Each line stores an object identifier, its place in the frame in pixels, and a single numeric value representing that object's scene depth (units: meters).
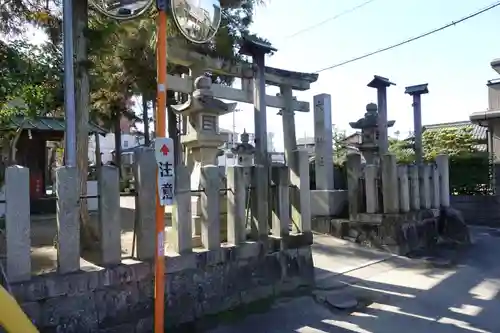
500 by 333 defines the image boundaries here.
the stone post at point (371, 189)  11.42
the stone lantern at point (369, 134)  13.98
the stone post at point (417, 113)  14.59
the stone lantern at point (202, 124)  8.94
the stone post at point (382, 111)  13.62
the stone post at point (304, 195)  8.09
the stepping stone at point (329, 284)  7.95
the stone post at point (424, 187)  13.03
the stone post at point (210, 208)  6.44
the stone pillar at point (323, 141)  13.30
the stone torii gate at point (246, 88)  8.90
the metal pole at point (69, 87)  6.07
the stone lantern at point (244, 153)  13.98
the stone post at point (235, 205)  6.87
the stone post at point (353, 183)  11.70
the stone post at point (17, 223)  4.57
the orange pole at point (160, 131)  4.49
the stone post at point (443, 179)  14.24
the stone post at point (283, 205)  7.67
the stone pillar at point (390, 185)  11.33
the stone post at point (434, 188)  13.65
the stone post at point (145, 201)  5.64
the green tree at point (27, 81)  7.82
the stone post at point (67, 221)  4.90
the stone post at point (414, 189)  12.46
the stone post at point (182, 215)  6.00
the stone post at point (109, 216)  5.28
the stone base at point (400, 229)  11.16
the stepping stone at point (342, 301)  6.93
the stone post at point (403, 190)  11.75
